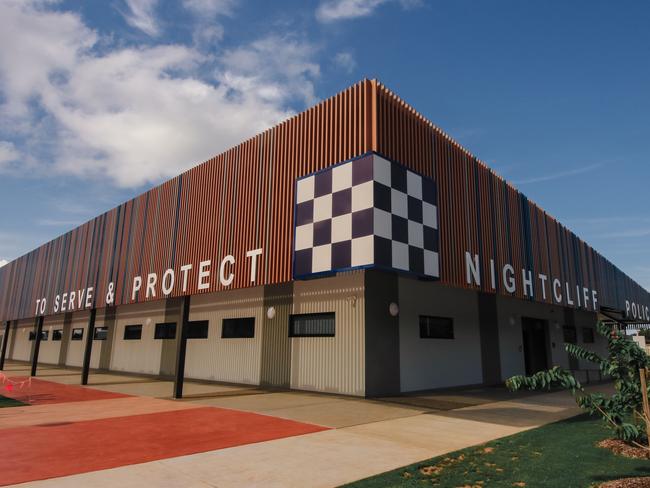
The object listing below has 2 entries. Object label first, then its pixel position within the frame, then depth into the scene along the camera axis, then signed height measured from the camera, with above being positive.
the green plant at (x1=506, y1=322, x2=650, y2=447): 5.80 -0.52
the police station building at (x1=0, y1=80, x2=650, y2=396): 11.29 +2.50
